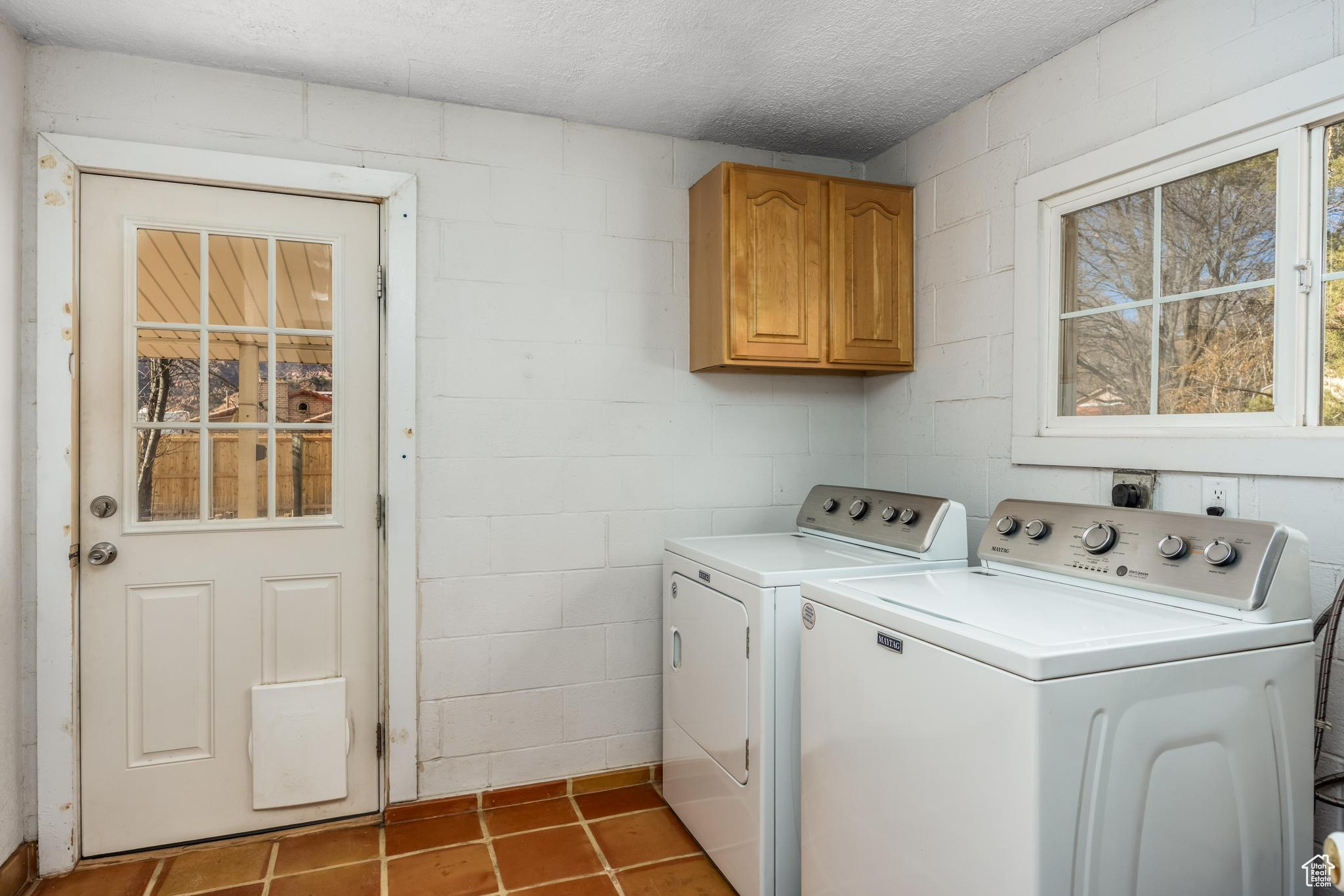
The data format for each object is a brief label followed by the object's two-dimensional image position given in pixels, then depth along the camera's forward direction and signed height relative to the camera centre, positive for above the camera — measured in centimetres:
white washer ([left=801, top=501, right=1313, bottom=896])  120 -49
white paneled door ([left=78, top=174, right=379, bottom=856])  220 -22
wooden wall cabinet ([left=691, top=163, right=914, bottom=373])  250 +57
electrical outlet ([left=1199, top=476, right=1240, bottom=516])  173 -12
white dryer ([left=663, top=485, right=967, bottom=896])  192 -60
